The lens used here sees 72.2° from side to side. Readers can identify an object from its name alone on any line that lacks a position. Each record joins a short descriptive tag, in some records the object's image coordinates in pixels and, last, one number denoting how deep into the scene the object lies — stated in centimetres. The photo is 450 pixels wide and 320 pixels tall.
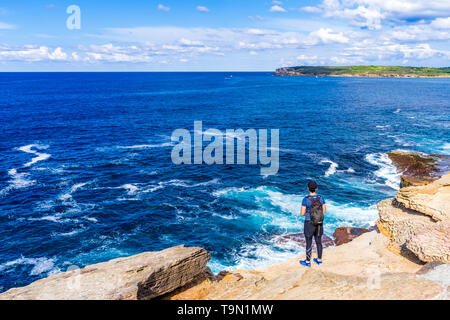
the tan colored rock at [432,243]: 1554
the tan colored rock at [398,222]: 1985
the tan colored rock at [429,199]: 2003
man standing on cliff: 1389
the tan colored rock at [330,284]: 1077
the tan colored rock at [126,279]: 1213
